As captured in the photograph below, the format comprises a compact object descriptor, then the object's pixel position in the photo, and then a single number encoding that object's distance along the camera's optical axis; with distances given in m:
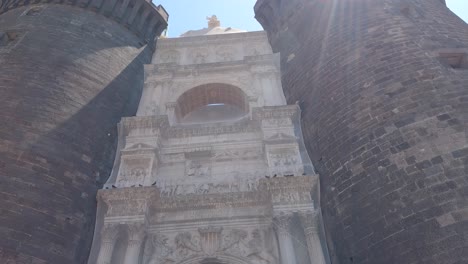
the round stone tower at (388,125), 8.33
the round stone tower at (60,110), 9.18
